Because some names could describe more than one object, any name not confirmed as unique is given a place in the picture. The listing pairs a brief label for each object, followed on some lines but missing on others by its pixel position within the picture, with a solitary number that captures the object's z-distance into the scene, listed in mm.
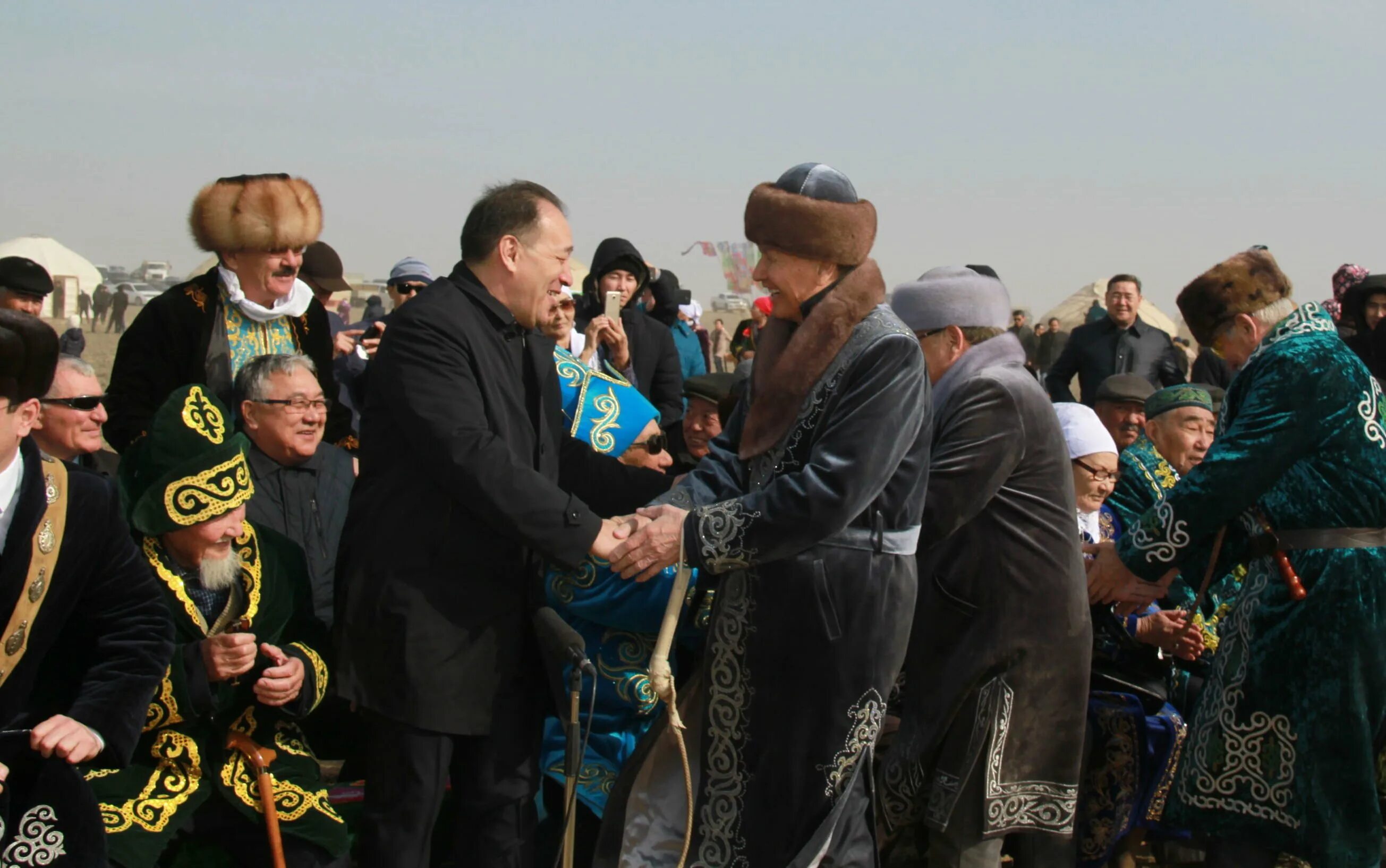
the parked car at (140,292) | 45134
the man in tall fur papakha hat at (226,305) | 4594
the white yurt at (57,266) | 30250
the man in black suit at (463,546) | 3346
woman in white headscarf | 4496
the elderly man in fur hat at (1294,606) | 3703
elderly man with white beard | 3717
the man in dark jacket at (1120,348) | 9516
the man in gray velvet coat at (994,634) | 3580
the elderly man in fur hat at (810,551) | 3059
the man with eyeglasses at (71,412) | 4441
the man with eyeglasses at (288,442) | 4562
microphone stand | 2867
